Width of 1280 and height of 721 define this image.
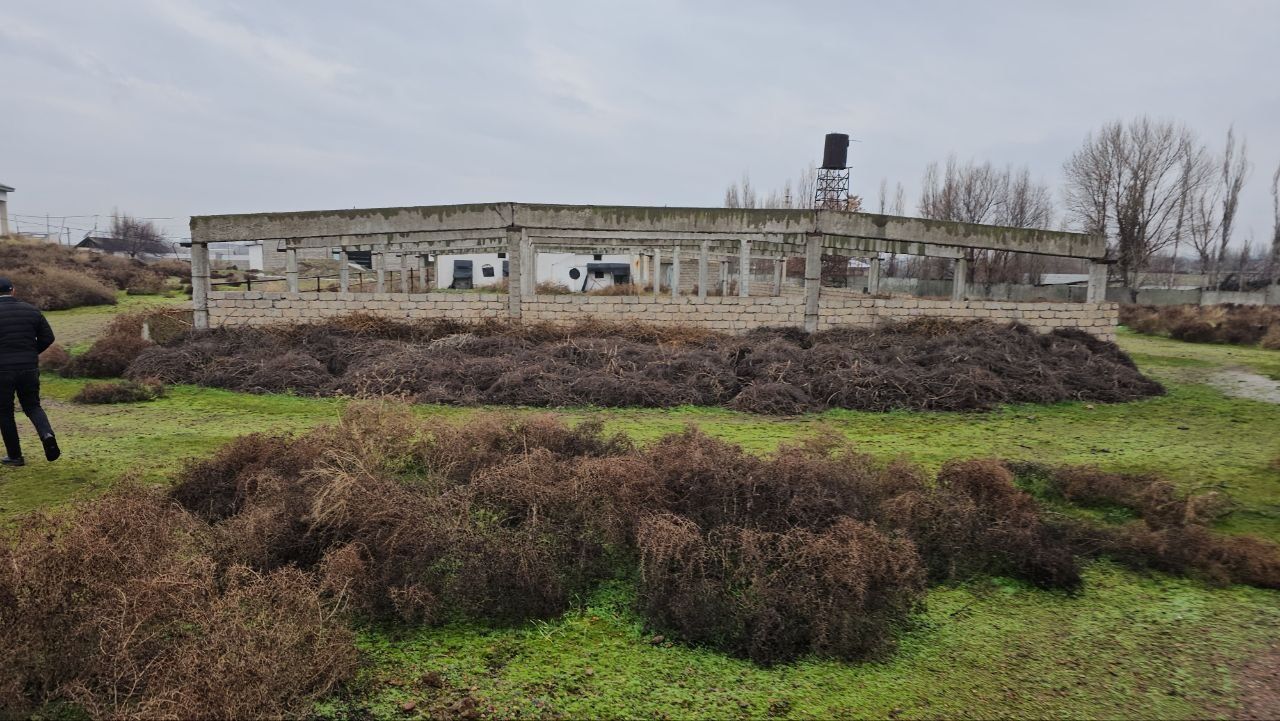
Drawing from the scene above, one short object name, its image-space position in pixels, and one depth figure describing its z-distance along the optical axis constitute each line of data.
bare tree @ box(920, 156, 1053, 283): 48.06
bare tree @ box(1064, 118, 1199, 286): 39.34
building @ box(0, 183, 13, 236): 42.94
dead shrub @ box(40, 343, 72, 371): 12.13
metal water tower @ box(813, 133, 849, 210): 50.25
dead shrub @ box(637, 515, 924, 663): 3.78
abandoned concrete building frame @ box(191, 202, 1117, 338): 15.07
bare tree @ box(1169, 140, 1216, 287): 40.06
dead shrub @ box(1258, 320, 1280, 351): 19.94
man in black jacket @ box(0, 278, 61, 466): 6.58
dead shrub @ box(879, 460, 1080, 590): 4.68
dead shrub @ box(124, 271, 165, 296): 25.28
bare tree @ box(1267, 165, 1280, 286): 44.38
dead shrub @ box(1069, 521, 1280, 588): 4.73
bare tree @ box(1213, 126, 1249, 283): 46.88
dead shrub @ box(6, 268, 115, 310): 20.36
